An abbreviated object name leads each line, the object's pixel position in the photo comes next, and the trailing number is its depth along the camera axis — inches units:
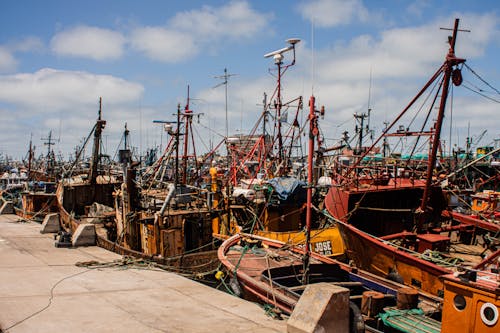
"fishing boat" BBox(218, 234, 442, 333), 392.8
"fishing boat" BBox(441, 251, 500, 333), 290.8
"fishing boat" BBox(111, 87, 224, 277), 658.2
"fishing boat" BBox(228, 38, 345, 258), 685.3
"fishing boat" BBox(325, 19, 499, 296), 496.7
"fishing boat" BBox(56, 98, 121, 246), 1032.8
